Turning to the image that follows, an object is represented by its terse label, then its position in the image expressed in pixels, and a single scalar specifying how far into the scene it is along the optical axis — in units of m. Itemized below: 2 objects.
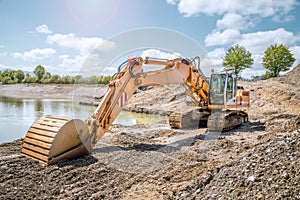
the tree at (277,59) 31.33
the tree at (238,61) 33.38
